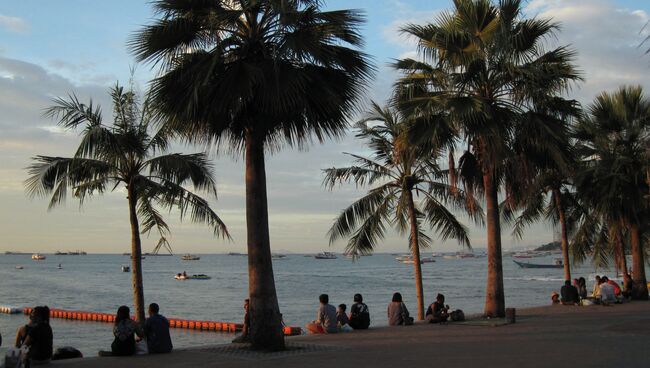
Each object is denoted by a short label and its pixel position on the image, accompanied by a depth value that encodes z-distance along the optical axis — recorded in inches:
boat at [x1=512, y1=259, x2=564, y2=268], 5503.9
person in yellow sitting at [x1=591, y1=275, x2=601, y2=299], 961.6
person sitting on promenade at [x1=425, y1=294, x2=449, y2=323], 740.0
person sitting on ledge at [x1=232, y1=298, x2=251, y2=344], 579.2
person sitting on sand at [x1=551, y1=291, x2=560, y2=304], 1051.8
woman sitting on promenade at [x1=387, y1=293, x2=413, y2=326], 741.9
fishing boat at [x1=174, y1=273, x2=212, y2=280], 4040.4
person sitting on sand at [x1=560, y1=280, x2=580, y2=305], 955.3
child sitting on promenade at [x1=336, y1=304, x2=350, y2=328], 707.8
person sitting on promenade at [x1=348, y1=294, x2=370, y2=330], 705.6
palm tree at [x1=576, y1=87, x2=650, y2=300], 964.0
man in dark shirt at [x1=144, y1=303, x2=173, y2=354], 510.9
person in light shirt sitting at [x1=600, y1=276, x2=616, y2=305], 932.6
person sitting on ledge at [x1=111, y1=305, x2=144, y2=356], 493.7
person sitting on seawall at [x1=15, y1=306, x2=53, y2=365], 453.4
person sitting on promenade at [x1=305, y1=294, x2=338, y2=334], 666.8
